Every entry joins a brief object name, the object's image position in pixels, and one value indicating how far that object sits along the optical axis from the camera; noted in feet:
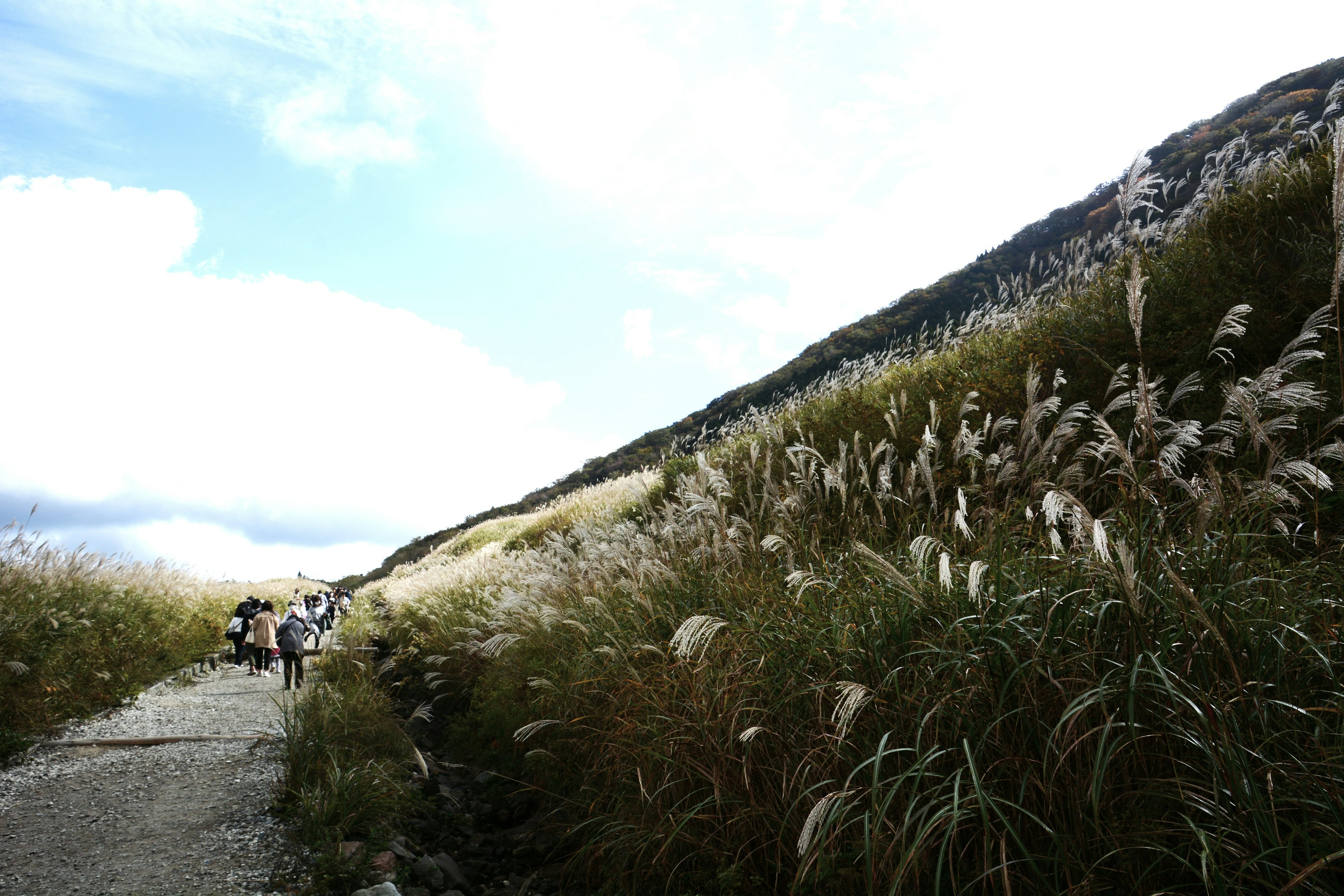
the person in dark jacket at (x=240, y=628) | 42.57
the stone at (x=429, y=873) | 13.14
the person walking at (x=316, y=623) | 54.75
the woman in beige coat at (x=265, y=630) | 38.14
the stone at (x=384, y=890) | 11.68
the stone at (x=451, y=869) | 13.46
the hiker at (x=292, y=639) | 32.91
